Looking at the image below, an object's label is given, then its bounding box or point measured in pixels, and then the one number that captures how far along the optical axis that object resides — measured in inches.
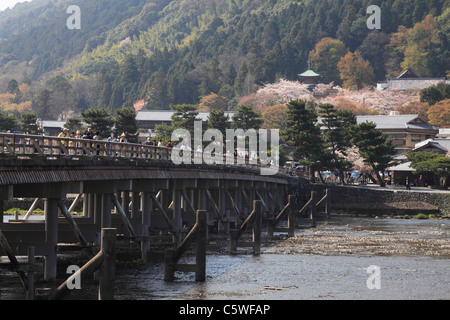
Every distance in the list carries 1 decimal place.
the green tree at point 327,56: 6993.1
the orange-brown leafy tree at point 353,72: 6617.6
